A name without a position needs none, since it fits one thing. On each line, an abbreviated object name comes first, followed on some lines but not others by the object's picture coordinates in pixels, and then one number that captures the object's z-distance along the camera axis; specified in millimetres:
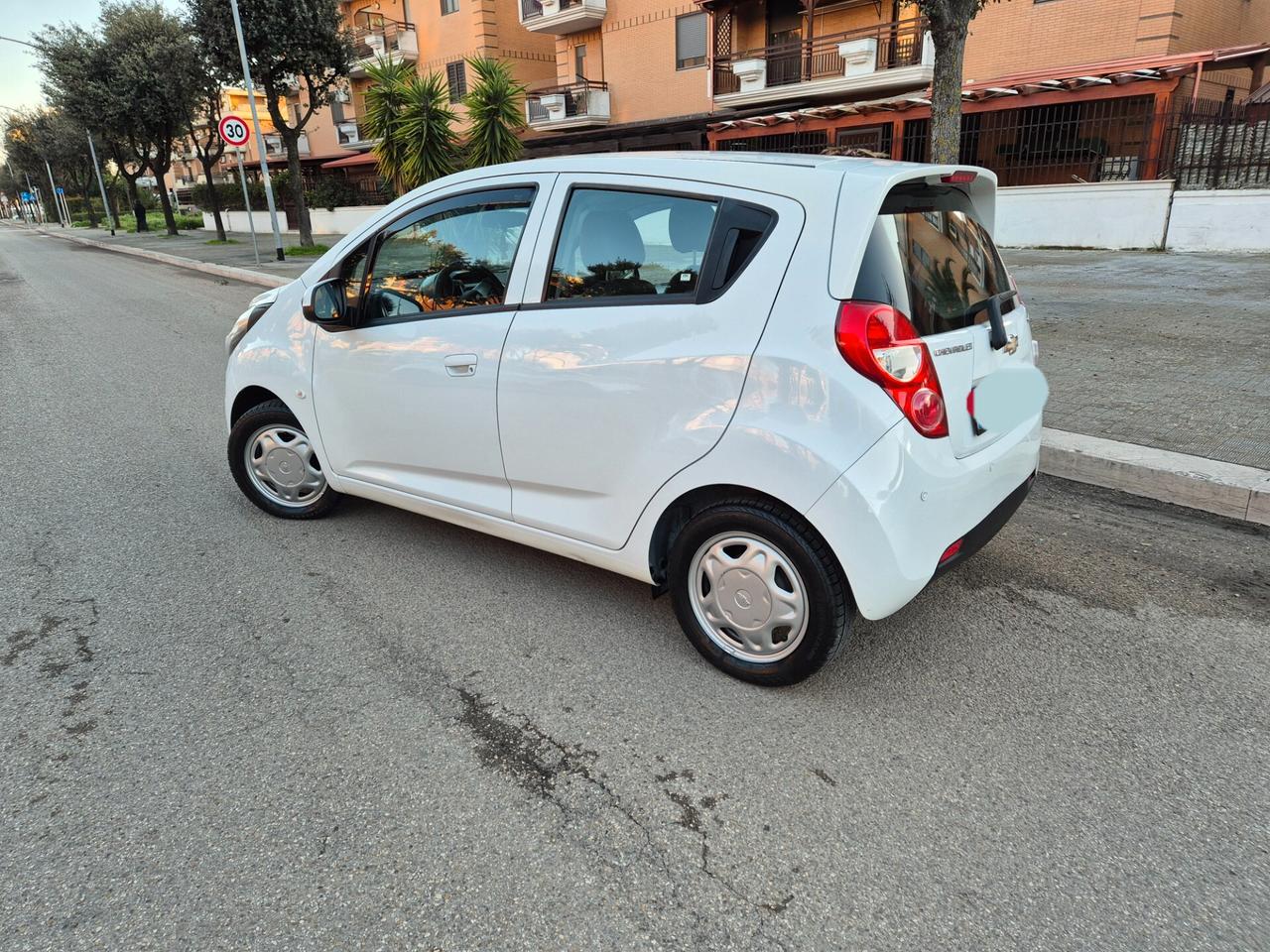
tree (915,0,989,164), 7344
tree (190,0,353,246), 21609
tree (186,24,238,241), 23442
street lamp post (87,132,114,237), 42594
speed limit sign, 16922
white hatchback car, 2463
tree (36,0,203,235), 31266
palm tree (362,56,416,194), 19109
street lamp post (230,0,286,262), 18297
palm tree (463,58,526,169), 18812
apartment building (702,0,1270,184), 15625
